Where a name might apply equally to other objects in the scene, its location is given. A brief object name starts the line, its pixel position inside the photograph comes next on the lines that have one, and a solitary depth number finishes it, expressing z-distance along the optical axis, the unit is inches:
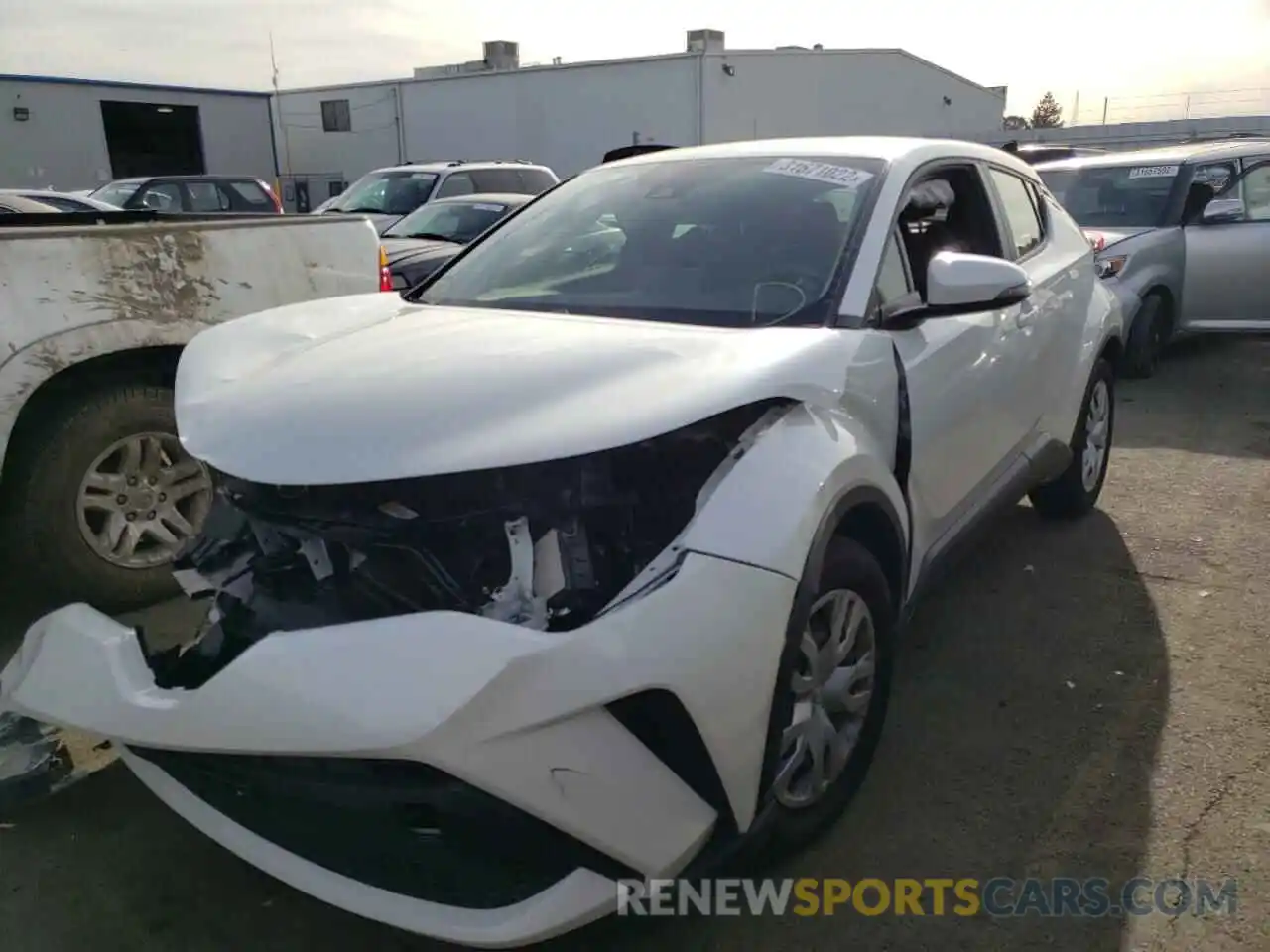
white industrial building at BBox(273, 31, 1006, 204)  1042.7
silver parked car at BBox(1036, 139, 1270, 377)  309.0
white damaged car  70.6
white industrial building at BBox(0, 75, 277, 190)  1056.2
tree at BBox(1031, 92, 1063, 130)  3120.1
